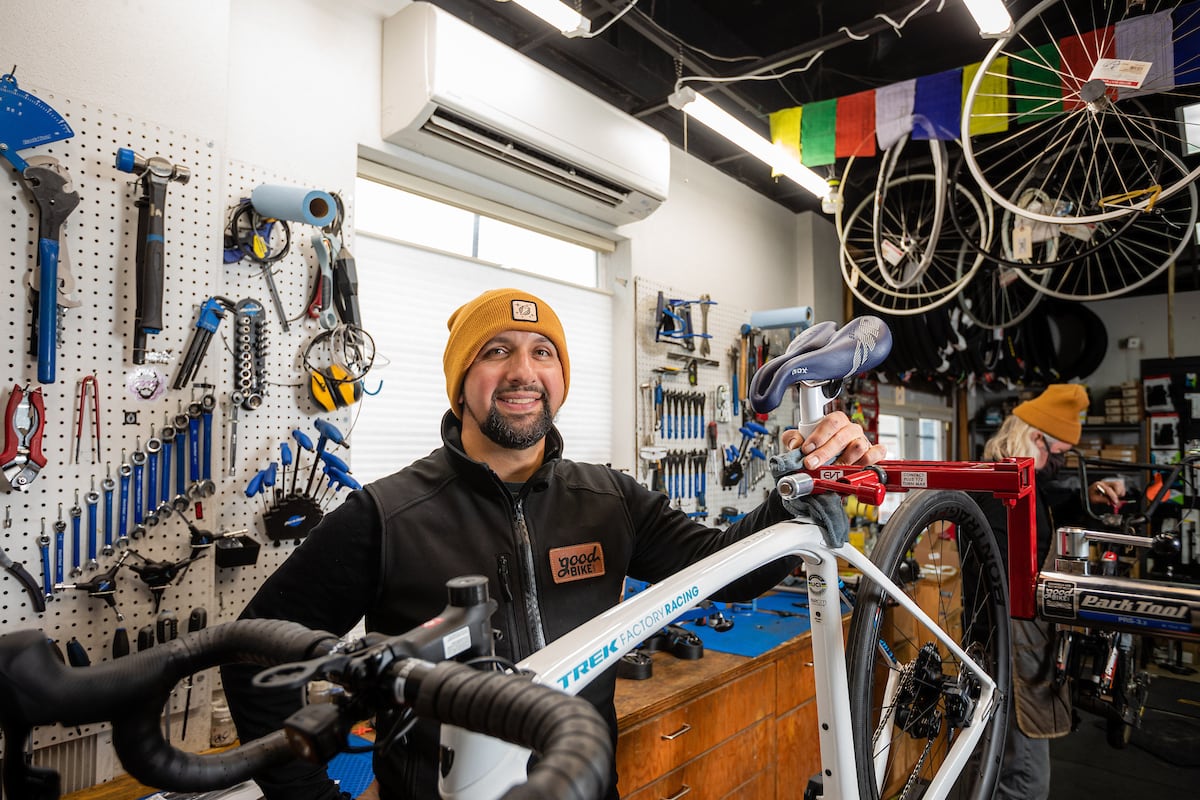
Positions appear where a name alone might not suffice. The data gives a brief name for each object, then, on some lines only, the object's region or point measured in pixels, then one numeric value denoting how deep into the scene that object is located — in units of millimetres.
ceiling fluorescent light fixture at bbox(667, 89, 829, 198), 2521
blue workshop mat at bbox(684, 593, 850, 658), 2363
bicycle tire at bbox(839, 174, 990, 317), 4020
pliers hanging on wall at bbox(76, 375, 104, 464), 1523
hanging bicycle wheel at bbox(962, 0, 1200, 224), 2338
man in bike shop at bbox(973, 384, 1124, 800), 2316
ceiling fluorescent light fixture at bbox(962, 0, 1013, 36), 2068
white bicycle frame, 597
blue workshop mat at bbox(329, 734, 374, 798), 1492
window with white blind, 2422
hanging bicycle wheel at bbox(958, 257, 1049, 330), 6138
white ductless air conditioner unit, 2160
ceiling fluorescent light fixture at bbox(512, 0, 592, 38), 1956
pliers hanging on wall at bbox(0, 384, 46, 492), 1406
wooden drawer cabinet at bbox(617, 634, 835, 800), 1776
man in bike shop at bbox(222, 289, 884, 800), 1118
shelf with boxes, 7020
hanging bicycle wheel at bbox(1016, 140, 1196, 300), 3512
